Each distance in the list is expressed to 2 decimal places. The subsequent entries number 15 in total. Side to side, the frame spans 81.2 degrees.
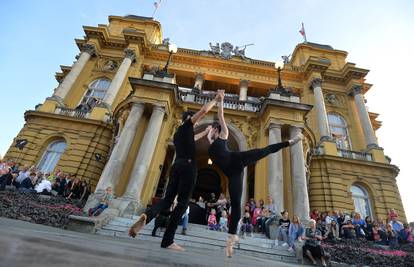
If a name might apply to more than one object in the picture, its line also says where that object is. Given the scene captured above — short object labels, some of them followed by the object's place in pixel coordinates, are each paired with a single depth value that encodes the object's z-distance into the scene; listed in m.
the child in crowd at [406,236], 12.03
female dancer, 3.74
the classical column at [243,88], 23.52
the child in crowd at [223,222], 9.99
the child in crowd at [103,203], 9.85
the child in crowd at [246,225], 9.86
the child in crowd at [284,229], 9.14
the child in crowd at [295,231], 8.75
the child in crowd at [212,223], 10.10
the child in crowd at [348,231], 11.62
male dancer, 3.45
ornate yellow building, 13.72
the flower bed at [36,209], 8.02
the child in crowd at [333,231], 10.64
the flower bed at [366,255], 8.32
